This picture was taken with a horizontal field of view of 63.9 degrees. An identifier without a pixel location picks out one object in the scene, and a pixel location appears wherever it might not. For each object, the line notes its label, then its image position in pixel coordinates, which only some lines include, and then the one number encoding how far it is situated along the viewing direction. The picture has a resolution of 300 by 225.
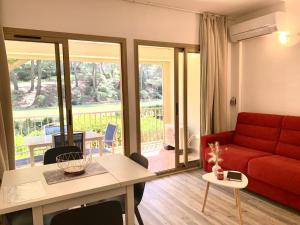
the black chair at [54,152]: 2.36
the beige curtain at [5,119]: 2.58
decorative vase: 2.61
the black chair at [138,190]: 2.04
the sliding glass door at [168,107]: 3.96
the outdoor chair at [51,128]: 3.15
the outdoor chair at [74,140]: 3.11
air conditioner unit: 3.35
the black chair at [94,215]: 1.24
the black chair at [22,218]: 1.73
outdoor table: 3.15
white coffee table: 2.35
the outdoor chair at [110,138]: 4.55
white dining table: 1.46
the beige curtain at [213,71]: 3.96
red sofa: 2.67
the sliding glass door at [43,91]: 2.90
